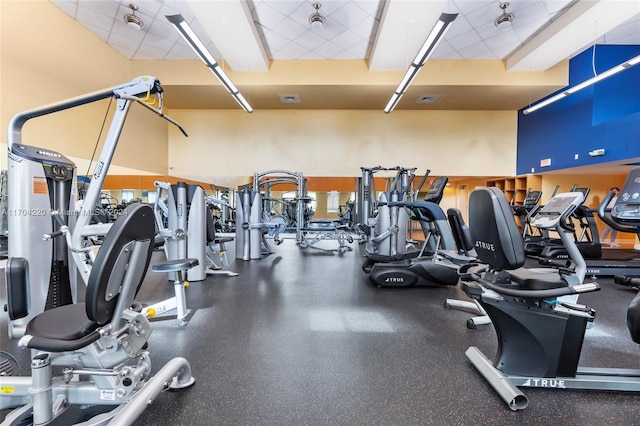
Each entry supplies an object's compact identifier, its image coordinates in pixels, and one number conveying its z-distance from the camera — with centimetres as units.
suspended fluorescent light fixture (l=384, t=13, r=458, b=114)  405
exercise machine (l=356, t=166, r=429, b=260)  524
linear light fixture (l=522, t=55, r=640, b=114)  488
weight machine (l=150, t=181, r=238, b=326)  377
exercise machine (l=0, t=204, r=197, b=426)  114
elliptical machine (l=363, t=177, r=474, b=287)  361
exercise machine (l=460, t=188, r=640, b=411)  160
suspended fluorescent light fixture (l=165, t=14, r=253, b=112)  429
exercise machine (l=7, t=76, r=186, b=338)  185
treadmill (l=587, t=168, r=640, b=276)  256
